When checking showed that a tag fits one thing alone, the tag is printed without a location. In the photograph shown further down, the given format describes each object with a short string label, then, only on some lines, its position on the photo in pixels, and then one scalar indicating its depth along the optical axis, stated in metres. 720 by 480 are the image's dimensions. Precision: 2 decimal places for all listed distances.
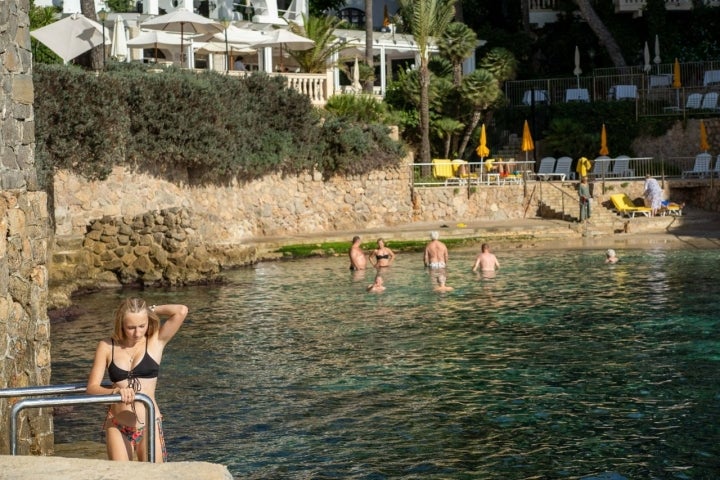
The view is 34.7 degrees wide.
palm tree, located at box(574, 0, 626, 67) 46.31
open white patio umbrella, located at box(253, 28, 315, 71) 34.19
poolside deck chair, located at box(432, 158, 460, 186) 37.50
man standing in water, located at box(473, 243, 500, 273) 26.55
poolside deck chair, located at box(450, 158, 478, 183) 36.94
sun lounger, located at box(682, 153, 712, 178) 37.88
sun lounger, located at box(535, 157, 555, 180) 39.38
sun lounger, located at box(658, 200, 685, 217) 35.91
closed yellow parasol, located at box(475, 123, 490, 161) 38.12
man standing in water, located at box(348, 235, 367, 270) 27.36
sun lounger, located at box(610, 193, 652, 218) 35.78
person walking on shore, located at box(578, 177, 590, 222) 34.62
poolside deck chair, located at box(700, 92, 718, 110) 40.78
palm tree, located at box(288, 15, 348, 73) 37.56
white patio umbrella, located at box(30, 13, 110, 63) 28.91
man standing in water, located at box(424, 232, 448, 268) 26.91
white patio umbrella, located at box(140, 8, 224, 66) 32.47
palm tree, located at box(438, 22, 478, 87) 39.89
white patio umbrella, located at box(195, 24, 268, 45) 35.59
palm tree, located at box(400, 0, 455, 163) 38.41
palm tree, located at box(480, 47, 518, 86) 43.22
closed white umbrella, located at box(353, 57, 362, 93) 39.19
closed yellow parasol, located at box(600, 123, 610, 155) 39.06
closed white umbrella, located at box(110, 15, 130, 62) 32.53
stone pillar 9.43
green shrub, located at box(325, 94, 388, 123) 37.28
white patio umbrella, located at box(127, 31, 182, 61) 33.75
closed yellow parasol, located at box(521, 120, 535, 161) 39.06
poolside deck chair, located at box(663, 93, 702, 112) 41.22
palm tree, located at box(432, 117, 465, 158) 40.66
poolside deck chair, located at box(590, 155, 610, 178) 38.06
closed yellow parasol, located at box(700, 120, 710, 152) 38.34
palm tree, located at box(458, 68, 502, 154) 39.91
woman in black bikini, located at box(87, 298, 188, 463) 8.04
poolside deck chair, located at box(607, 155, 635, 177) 38.47
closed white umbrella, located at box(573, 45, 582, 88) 43.91
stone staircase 34.72
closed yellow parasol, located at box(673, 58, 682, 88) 40.72
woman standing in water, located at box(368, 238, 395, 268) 27.83
